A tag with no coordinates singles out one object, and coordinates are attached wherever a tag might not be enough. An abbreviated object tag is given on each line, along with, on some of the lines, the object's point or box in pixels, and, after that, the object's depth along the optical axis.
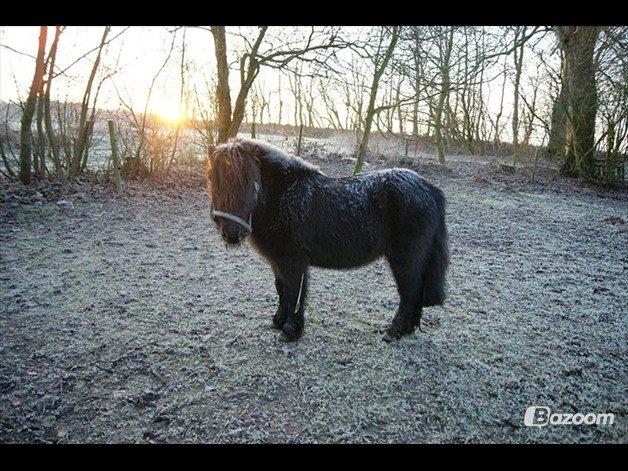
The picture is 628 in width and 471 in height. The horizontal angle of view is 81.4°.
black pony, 3.49
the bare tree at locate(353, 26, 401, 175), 9.05
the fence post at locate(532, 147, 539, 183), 14.73
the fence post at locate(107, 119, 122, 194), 9.23
